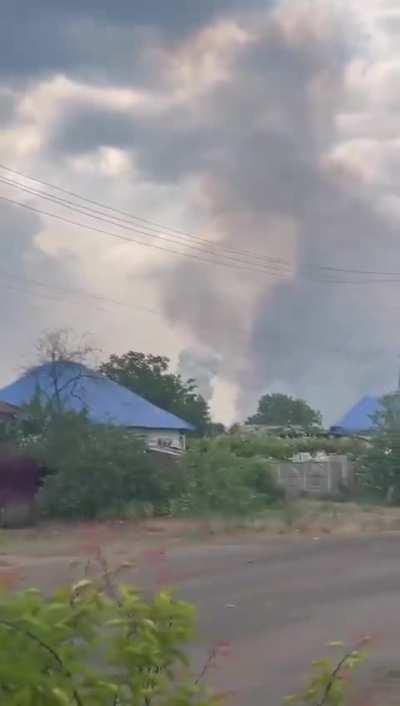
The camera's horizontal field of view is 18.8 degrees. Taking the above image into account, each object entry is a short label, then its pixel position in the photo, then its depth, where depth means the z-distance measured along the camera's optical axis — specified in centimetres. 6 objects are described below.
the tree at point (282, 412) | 10038
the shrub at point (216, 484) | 3177
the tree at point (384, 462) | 4022
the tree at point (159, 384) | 7759
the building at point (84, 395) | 4240
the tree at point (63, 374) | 4506
